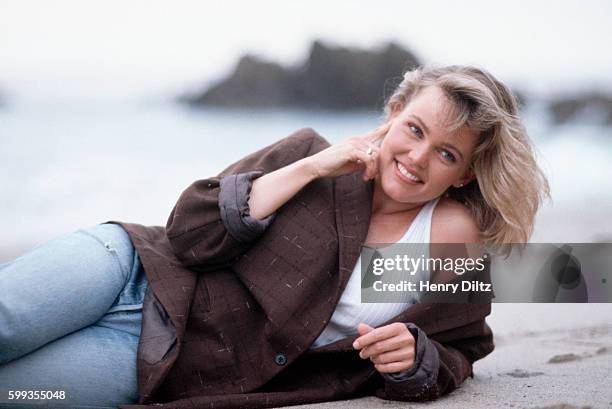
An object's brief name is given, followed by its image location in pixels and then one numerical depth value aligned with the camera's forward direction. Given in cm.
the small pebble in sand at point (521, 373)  208
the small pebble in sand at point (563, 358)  218
